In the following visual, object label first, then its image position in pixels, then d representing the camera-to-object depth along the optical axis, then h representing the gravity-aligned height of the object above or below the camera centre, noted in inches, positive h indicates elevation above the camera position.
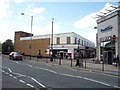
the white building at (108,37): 545.2 +85.3
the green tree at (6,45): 1571.0 +77.7
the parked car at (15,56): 715.3 -49.9
